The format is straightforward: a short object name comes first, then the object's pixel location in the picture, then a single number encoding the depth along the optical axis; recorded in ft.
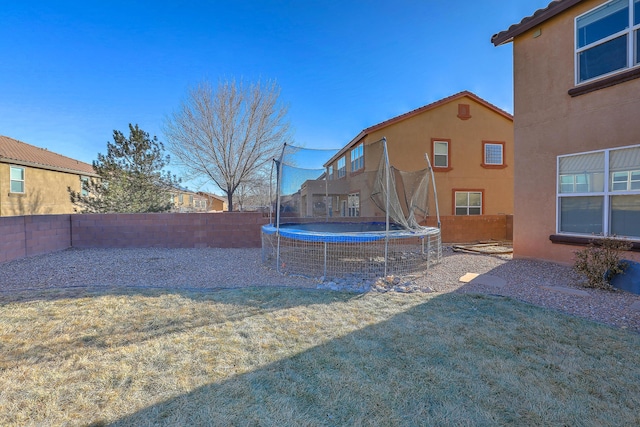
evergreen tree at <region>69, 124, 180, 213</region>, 35.76
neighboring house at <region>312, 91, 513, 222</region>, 41.32
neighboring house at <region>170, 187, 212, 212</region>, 94.25
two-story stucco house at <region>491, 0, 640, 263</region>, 16.19
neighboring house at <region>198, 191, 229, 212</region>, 123.41
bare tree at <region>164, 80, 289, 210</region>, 42.47
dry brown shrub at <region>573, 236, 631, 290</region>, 14.28
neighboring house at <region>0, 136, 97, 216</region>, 40.19
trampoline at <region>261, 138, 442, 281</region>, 18.49
